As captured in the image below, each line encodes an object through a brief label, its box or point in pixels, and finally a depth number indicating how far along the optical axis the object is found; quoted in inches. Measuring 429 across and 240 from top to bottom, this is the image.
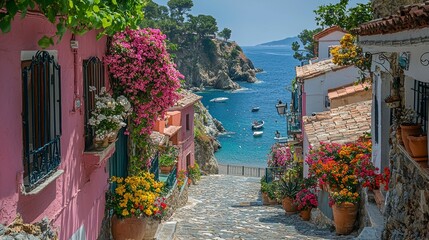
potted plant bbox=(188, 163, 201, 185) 1279.4
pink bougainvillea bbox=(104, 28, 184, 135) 425.4
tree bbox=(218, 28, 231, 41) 6267.2
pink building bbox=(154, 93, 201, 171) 1145.3
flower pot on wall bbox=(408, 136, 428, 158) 288.7
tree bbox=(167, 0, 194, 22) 6013.8
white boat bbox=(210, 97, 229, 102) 4619.3
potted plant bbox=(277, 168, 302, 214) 762.8
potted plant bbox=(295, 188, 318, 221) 692.1
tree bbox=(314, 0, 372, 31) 609.3
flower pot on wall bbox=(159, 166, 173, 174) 876.2
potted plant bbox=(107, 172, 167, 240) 430.9
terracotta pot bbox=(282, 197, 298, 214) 761.1
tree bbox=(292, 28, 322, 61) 2981.8
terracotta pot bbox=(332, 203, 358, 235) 516.1
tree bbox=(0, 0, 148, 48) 208.8
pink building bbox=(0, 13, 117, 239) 238.2
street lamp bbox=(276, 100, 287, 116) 1160.4
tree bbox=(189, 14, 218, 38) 5703.7
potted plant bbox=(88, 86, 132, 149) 369.4
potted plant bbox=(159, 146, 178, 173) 875.4
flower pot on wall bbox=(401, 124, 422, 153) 307.0
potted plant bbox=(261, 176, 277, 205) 932.0
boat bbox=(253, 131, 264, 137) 3129.4
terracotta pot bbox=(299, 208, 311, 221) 701.9
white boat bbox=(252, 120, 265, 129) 3302.4
